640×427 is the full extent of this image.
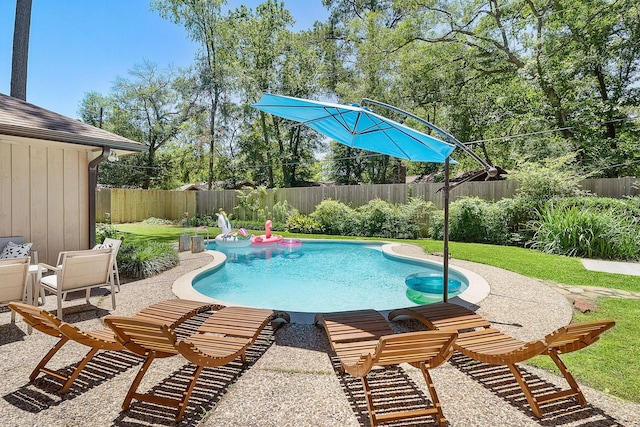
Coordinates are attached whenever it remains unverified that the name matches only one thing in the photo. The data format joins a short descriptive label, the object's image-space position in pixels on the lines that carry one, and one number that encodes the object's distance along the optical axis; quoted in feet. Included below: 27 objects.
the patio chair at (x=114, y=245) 17.36
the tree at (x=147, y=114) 83.97
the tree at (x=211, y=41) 75.53
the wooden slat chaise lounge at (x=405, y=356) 7.45
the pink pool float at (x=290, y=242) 40.11
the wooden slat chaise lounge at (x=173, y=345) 7.66
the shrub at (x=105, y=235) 28.35
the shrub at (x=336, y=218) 46.19
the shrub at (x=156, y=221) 66.49
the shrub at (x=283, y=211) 55.53
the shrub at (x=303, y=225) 48.70
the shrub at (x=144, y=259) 22.04
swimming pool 19.98
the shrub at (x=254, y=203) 59.41
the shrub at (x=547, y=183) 34.12
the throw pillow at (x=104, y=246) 18.73
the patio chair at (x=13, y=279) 12.26
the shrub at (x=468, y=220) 37.04
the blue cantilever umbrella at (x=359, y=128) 15.01
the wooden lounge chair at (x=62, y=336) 8.75
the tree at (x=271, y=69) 81.00
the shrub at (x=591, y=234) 26.61
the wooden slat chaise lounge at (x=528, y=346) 8.05
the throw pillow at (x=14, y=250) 17.76
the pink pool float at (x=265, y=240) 40.29
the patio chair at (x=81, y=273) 14.05
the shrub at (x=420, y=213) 42.27
